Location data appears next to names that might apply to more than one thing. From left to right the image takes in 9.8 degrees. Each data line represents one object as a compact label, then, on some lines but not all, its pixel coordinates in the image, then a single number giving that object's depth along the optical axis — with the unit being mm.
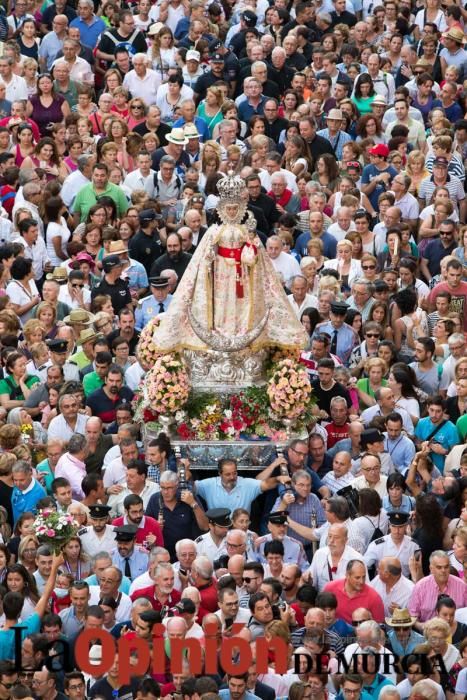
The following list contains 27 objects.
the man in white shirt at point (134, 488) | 27000
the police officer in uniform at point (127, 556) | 25859
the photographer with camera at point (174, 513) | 26844
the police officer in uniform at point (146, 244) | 32344
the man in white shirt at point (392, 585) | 25312
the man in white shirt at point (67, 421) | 28078
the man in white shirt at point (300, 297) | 30906
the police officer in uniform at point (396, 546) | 26078
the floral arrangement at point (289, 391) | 27906
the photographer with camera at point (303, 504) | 26938
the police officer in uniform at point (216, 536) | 26219
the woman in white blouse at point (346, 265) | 31734
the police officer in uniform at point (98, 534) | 25969
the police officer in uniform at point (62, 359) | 29219
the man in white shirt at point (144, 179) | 33781
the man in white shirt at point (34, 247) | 31969
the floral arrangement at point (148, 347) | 28656
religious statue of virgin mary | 28391
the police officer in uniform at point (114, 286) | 31125
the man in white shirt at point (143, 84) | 36562
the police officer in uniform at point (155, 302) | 30828
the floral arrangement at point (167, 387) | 27969
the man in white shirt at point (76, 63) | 36353
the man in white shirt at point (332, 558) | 25688
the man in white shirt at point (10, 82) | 35625
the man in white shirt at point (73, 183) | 33562
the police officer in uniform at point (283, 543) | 26234
